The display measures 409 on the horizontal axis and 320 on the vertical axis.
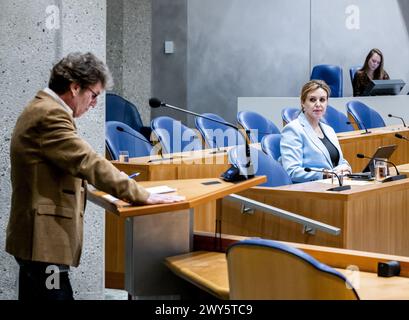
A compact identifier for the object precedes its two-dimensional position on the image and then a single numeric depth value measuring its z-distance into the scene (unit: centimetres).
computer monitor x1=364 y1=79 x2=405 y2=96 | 991
